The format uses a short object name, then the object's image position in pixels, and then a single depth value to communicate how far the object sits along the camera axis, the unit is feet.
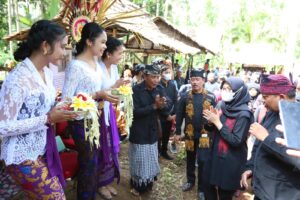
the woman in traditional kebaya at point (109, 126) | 11.44
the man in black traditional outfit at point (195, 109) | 15.82
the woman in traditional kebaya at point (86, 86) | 10.00
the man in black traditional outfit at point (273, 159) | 7.68
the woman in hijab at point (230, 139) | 11.23
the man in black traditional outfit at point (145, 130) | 14.11
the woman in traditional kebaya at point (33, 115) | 7.13
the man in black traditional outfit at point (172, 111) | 21.57
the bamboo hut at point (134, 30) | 13.47
